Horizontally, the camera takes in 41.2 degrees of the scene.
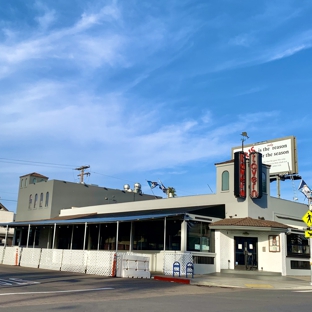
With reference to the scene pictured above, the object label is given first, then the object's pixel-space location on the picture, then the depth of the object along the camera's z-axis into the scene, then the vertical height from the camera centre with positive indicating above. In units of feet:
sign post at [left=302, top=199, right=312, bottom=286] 64.80 +6.58
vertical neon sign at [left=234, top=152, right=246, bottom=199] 85.92 +17.73
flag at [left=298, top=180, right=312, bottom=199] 119.26 +21.23
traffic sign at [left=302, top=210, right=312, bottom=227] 64.85 +7.03
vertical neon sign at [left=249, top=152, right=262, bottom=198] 86.22 +17.98
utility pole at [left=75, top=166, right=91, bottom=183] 174.00 +33.87
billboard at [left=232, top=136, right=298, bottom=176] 117.19 +30.33
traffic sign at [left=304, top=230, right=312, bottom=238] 64.80 +4.67
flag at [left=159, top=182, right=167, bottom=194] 148.77 +24.94
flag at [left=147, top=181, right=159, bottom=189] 146.20 +25.57
